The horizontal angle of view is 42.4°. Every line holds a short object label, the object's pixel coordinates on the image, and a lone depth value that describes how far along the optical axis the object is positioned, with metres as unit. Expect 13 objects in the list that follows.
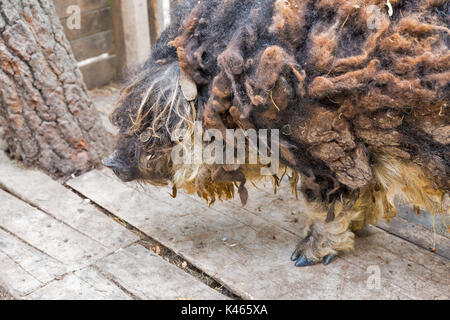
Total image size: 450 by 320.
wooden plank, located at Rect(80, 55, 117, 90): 5.39
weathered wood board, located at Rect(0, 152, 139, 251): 3.39
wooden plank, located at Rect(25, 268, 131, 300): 2.83
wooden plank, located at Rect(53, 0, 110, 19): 4.81
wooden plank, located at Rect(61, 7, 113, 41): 5.11
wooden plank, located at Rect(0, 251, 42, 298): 2.87
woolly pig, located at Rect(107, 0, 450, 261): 2.41
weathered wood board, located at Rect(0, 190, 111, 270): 3.18
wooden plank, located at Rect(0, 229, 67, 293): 2.97
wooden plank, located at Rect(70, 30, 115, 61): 5.20
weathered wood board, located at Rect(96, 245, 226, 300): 2.88
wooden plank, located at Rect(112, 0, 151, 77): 5.21
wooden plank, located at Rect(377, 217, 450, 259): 3.31
